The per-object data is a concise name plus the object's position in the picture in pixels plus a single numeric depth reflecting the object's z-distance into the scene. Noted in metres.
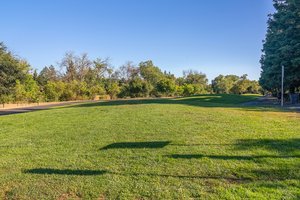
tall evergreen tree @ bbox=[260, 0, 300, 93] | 13.83
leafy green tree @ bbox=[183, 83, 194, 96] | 40.26
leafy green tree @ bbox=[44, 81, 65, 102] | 28.94
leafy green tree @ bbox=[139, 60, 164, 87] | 43.82
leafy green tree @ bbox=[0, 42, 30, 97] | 24.66
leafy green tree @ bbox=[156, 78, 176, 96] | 36.53
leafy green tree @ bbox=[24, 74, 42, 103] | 26.11
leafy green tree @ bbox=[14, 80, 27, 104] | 25.33
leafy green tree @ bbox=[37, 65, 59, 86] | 37.85
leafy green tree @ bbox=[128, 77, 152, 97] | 33.84
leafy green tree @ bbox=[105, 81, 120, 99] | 34.34
